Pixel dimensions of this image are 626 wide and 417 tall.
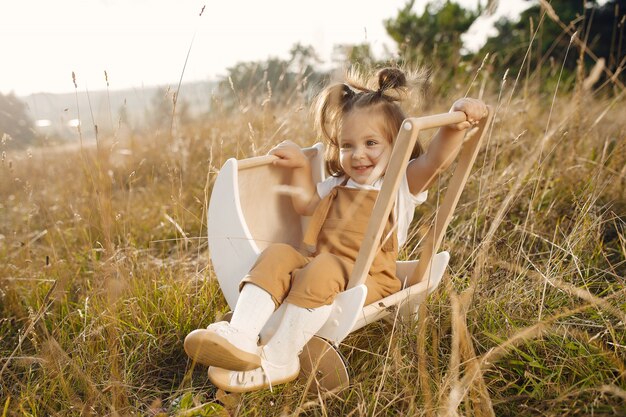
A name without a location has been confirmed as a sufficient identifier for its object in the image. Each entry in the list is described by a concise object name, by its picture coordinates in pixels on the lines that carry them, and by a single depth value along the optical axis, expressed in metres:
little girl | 1.52
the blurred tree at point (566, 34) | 7.75
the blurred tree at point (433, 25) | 6.39
